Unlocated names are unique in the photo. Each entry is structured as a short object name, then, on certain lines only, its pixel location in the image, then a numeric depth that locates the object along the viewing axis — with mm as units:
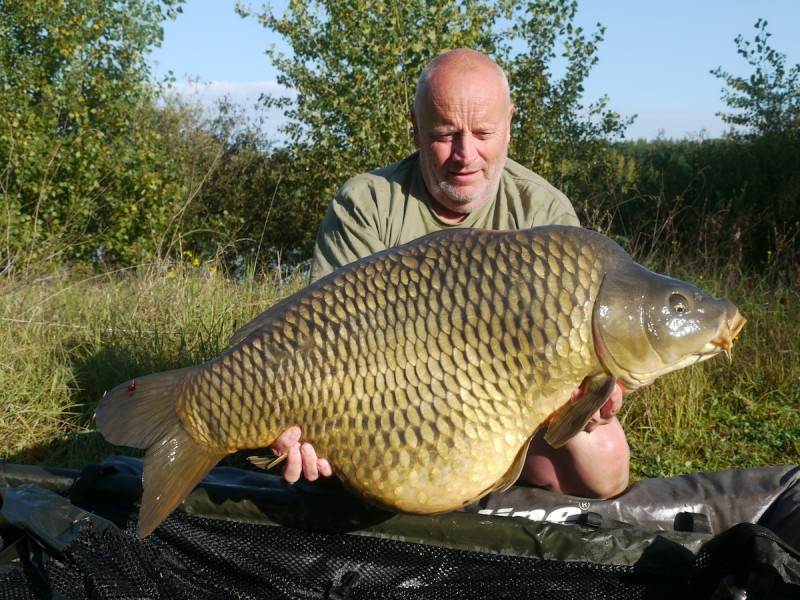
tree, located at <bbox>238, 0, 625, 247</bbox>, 5371
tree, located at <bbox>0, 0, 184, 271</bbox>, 5871
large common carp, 1464
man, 2084
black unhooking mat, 1651
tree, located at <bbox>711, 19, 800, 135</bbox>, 8211
